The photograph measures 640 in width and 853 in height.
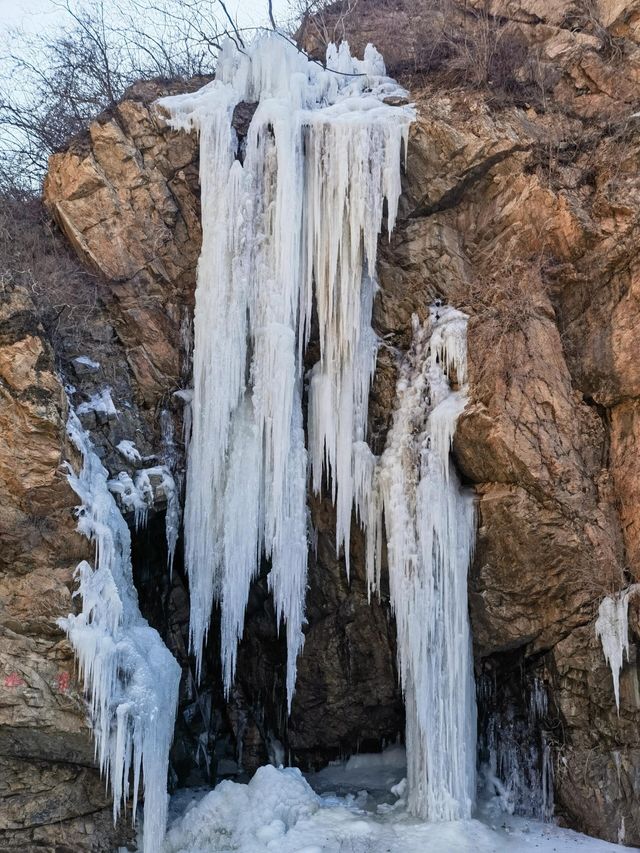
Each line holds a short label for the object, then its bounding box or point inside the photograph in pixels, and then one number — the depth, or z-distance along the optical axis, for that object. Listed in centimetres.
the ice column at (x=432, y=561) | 816
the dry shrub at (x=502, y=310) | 867
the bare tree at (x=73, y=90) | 1092
